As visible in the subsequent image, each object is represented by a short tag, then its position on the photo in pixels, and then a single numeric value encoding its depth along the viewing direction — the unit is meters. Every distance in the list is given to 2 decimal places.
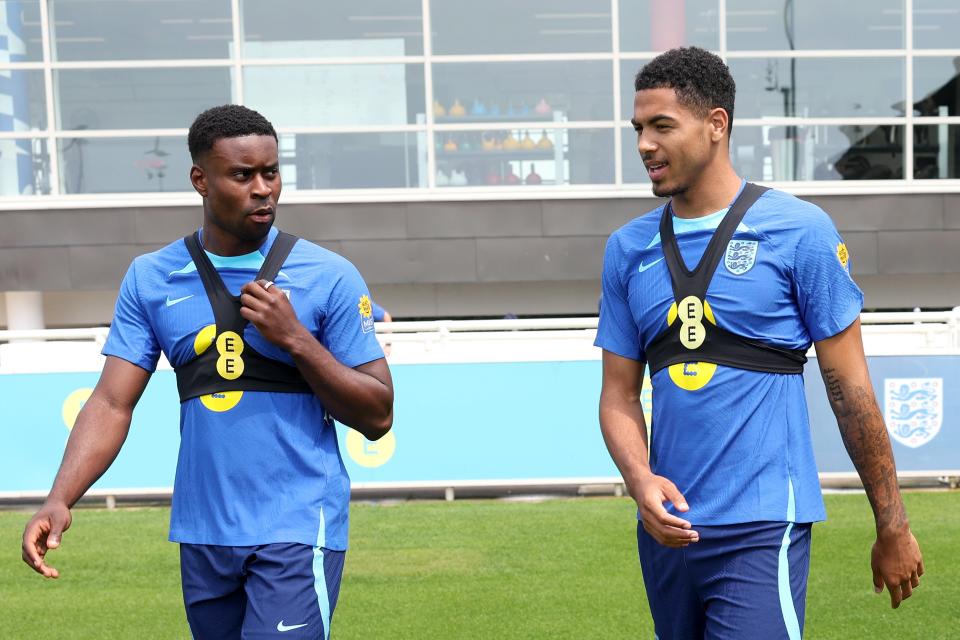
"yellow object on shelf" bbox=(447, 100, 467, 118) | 18.62
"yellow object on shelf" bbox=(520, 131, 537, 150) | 18.43
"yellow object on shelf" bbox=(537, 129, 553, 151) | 18.45
